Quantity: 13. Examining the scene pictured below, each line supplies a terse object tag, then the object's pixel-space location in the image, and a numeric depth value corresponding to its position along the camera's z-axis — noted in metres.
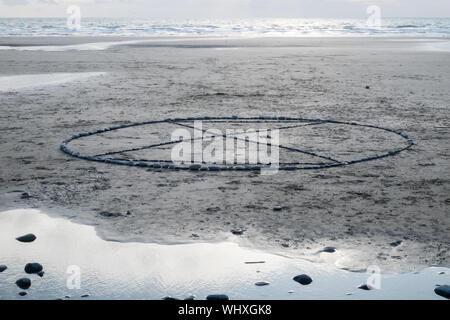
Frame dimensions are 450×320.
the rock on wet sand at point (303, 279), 4.14
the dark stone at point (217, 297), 3.86
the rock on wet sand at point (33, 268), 4.29
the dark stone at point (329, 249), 4.66
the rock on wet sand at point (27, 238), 4.93
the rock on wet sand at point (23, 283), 4.02
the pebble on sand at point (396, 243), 4.75
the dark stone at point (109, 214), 5.45
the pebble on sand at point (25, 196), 6.01
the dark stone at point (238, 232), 5.03
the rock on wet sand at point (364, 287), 4.05
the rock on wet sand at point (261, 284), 4.12
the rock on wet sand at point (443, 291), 3.93
